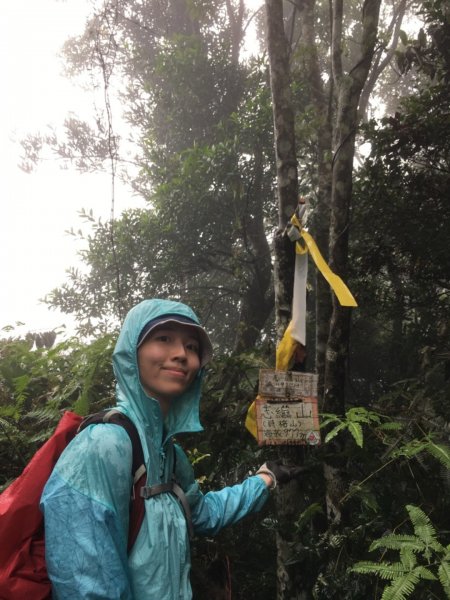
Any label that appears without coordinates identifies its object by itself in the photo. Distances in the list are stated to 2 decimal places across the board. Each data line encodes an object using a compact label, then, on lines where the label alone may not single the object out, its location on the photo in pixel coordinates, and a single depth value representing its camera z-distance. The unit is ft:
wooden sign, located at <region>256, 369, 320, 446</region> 6.29
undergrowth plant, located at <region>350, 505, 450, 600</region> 4.66
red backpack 4.28
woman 4.26
